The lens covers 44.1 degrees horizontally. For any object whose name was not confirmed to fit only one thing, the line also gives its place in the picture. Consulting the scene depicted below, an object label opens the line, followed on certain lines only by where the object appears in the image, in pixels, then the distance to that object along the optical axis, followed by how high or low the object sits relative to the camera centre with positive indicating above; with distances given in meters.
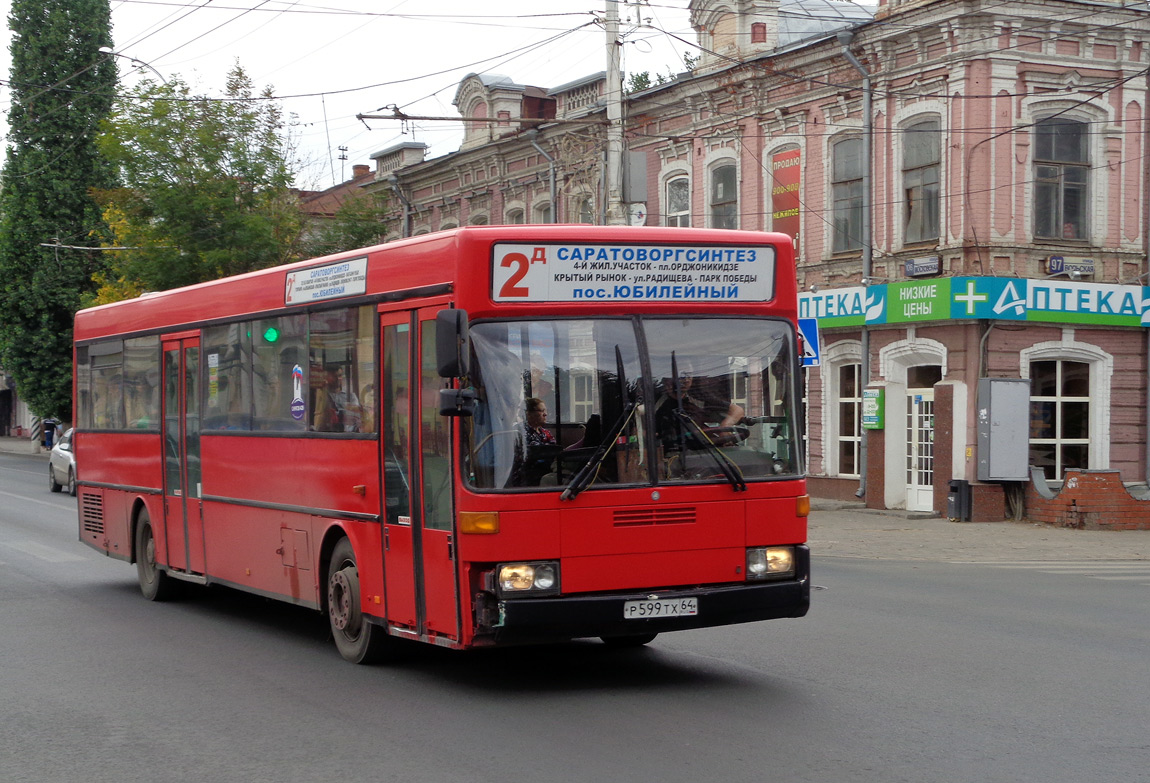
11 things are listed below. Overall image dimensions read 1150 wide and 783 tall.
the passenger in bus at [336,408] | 9.58 -0.33
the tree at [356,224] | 30.34 +2.94
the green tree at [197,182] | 30.73 +3.99
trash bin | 23.25 -2.38
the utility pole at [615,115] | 22.94 +3.98
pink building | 23.61 +2.07
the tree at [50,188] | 48.31 +6.20
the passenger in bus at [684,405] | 8.33 -0.28
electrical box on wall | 22.89 -1.23
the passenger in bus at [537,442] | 8.09 -0.47
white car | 31.25 -2.37
